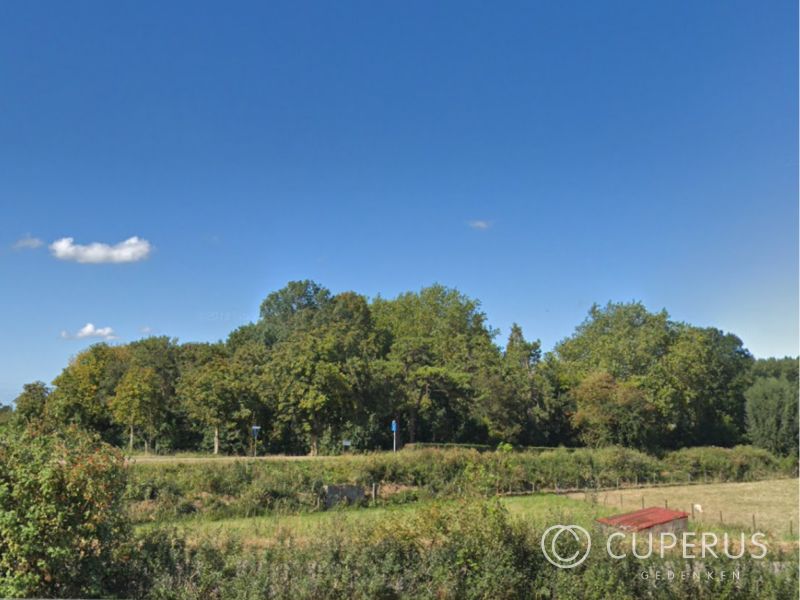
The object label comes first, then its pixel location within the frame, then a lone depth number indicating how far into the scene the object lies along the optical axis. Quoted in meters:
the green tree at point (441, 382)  40.72
